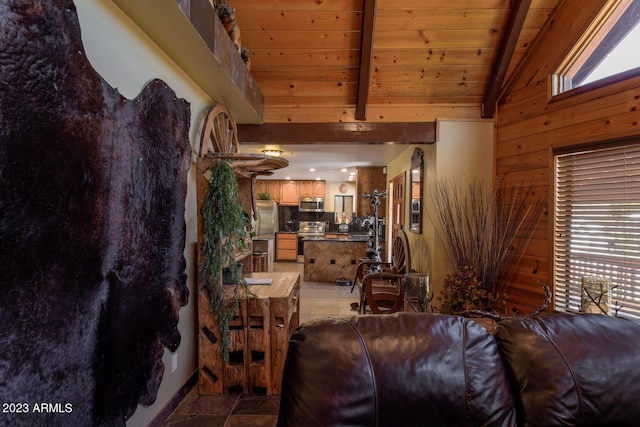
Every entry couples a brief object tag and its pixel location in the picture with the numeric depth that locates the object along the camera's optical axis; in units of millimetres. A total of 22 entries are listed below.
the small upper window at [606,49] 2098
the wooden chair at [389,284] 2818
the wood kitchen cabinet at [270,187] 9047
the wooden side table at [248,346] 2225
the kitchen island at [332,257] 5777
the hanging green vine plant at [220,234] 2113
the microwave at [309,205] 8898
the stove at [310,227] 8883
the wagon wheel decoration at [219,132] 2347
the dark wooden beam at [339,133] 3230
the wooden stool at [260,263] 4410
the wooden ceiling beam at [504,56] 2387
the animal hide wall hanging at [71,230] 964
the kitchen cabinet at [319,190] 9016
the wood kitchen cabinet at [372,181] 6746
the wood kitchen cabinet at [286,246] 8281
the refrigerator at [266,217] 7641
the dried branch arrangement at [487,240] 2693
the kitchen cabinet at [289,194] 9023
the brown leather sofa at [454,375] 971
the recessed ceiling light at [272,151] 4828
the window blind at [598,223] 2049
